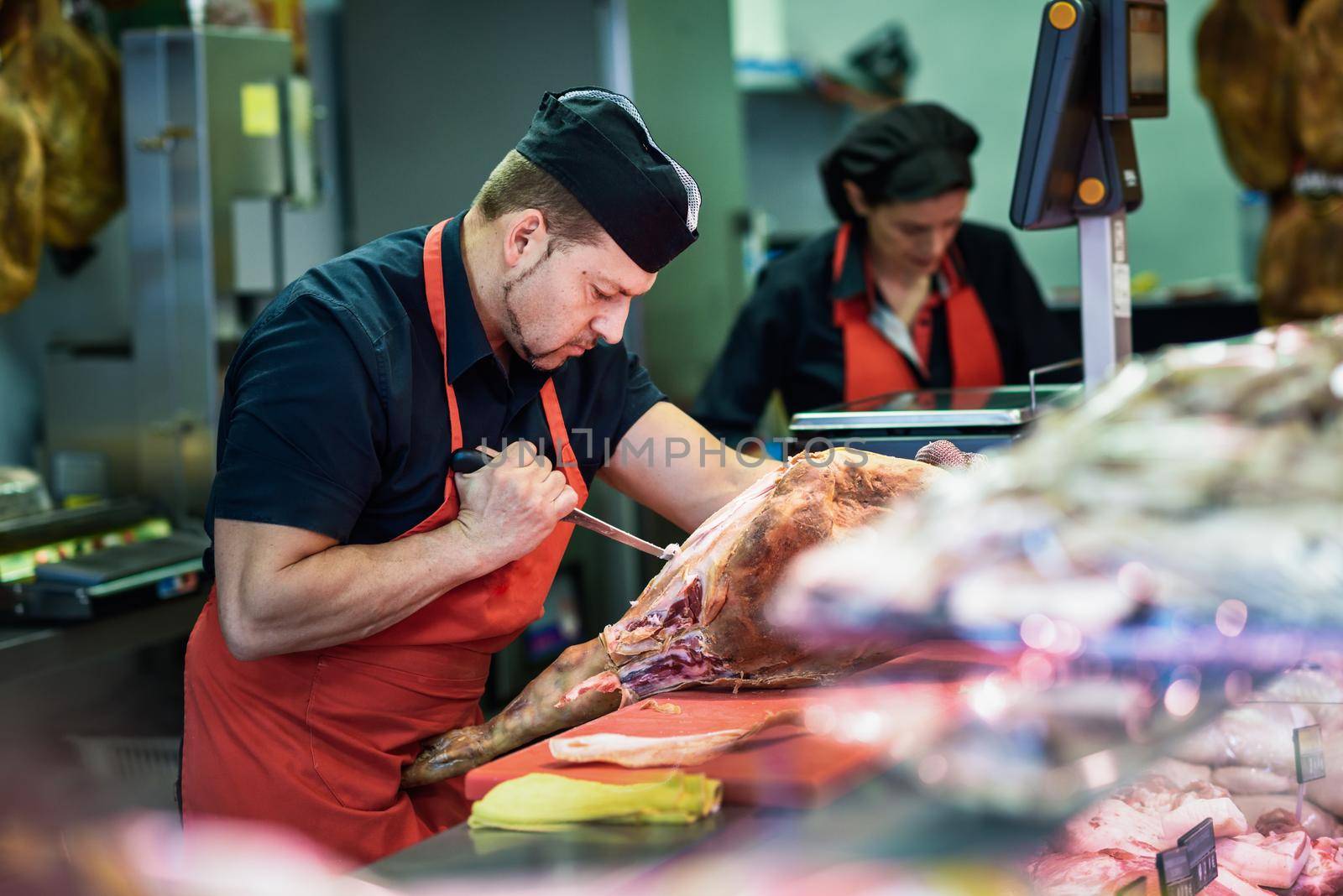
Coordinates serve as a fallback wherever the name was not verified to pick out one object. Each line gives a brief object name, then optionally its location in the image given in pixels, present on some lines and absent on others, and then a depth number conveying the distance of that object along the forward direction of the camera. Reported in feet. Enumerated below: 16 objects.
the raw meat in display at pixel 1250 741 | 6.51
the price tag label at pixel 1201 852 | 5.26
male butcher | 6.48
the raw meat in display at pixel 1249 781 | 6.57
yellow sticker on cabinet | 14.25
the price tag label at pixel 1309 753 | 6.21
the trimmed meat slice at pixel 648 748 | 4.75
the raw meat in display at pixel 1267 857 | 5.91
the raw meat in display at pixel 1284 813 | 6.48
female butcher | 11.72
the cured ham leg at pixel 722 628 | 6.28
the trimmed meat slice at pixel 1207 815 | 6.20
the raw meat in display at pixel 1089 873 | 5.46
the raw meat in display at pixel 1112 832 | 5.98
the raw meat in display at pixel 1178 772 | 6.71
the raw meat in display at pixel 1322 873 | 6.00
